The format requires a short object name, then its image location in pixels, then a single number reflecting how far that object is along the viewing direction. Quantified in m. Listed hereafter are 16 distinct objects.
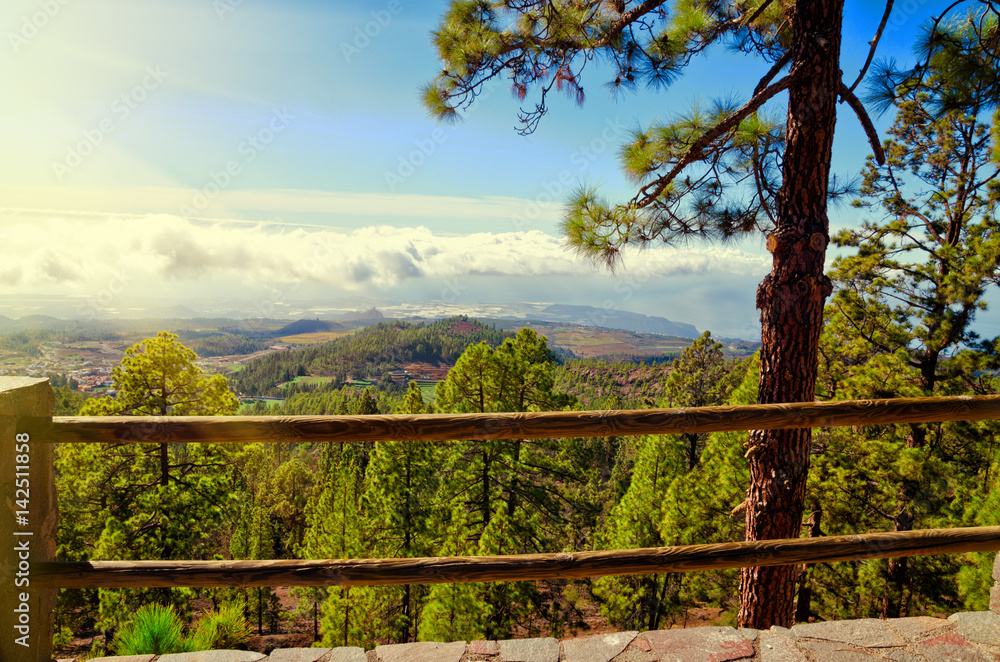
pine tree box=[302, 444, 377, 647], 14.20
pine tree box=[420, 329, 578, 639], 11.78
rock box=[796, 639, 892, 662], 2.13
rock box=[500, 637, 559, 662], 2.14
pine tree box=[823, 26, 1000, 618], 9.97
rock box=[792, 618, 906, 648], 2.25
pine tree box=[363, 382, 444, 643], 13.35
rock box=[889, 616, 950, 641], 2.30
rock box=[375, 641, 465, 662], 2.14
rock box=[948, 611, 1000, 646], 2.26
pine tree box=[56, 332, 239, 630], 10.83
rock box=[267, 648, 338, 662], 2.15
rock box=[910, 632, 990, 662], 2.13
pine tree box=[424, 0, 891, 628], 3.58
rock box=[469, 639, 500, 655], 2.20
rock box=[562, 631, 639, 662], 2.15
